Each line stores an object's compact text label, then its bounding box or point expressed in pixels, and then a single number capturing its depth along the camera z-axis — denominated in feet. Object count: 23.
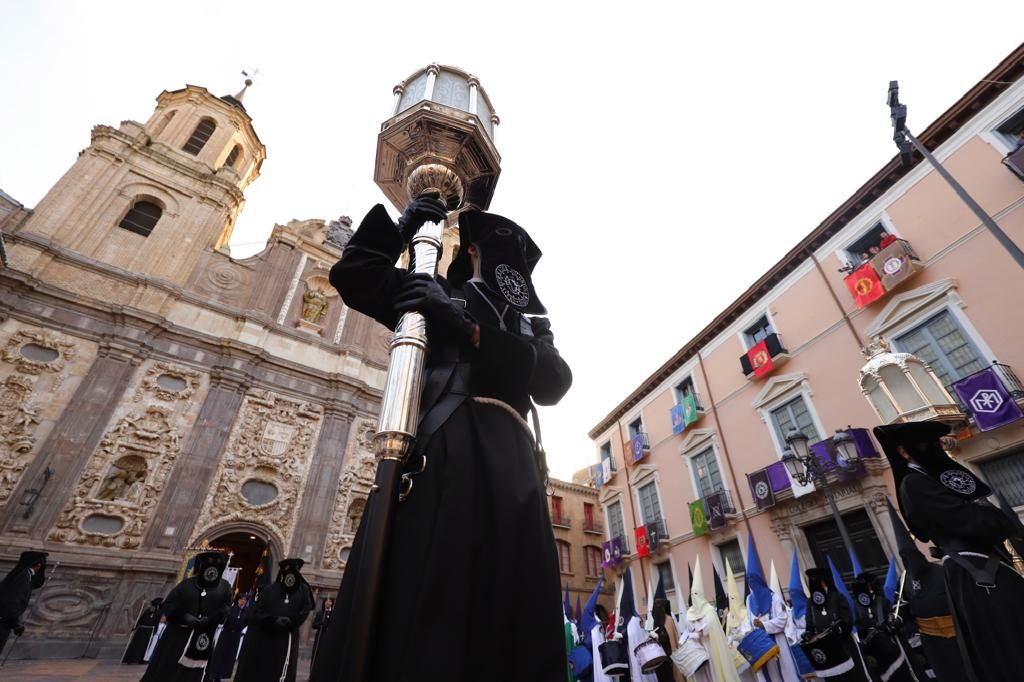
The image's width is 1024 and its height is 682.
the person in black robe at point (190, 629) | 17.03
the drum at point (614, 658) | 23.52
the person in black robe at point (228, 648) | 29.04
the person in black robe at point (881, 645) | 17.60
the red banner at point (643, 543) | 58.75
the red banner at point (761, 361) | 48.73
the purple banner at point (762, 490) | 43.91
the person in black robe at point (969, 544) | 9.76
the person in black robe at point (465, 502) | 4.01
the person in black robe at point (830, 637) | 18.40
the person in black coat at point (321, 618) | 39.08
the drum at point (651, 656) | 21.98
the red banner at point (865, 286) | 39.27
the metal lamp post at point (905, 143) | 22.36
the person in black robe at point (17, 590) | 20.93
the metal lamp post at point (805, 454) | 32.86
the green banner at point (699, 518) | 50.74
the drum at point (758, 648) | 23.57
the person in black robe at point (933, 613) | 13.26
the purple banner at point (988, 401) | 29.37
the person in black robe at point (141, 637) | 33.60
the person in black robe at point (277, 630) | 18.40
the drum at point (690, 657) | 24.54
